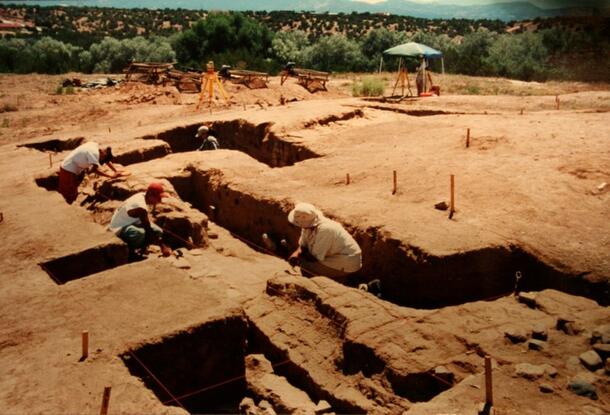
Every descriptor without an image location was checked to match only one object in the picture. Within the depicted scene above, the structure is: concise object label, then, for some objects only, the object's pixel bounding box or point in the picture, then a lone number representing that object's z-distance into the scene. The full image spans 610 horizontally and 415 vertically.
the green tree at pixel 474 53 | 31.32
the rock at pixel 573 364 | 4.92
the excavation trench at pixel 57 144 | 16.12
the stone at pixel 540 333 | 5.42
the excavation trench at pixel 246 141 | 14.78
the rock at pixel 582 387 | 4.58
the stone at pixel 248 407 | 5.68
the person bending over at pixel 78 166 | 10.96
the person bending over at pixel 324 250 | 7.70
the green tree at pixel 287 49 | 38.22
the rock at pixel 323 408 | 5.45
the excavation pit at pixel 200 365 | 5.23
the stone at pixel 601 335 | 5.21
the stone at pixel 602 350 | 5.04
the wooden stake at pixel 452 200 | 8.70
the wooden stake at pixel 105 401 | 4.21
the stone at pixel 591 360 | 4.89
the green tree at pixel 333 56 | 37.03
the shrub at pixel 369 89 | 22.92
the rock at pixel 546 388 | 4.67
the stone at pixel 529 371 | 4.85
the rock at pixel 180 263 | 8.35
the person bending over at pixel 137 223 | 8.34
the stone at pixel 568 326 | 5.50
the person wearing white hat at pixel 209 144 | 14.69
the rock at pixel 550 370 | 4.85
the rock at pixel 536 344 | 5.29
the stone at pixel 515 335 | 5.47
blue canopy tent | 21.48
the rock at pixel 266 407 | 5.64
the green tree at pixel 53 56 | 35.09
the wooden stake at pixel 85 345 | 4.96
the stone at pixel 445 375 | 5.24
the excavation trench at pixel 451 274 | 7.25
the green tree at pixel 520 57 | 29.34
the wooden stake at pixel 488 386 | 4.54
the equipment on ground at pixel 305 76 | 25.44
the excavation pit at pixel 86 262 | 7.04
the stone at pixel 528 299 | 6.28
